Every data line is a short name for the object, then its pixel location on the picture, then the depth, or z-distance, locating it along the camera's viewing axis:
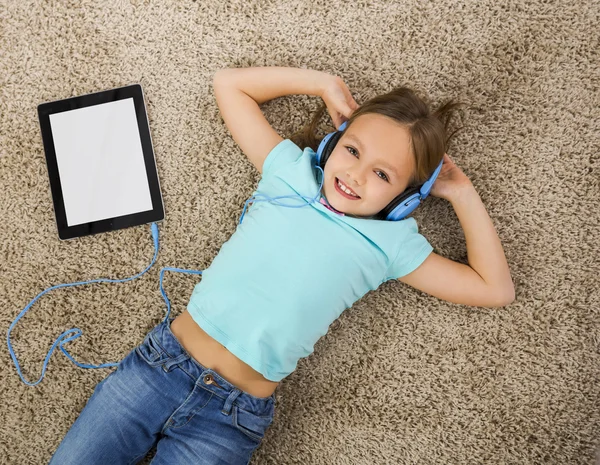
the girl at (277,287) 0.83
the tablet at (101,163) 1.02
